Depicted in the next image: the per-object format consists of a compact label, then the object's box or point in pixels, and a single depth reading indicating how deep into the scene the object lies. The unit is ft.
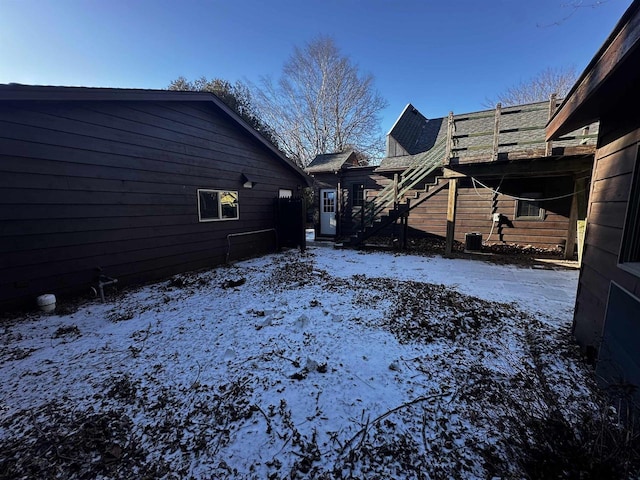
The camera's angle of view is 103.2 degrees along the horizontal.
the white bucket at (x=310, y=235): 40.29
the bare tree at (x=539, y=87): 57.57
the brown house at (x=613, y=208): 5.68
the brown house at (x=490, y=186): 20.80
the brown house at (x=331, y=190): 37.86
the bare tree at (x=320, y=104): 66.49
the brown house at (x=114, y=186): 11.62
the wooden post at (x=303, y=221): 27.95
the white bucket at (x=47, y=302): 11.85
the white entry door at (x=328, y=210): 40.34
